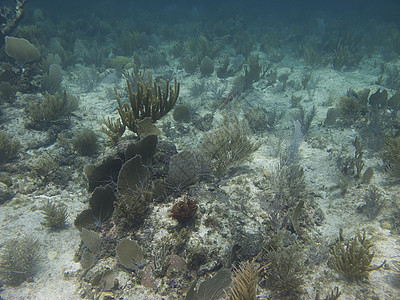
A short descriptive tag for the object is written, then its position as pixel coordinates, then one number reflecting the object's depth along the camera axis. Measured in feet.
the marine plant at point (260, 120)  20.97
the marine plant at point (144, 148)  11.10
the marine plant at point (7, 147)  15.78
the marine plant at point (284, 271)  8.57
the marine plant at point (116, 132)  14.03
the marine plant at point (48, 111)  19.34
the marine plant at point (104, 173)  11.44
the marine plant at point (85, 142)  16.84
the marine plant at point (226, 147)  13.57
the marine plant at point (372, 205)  12.34
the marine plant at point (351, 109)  22.08
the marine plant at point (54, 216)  12.36
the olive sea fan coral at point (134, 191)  9.84
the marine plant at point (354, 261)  9.04
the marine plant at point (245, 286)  7.38
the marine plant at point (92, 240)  9.55
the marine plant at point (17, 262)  10.01
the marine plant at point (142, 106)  13.05
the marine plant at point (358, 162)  15.11
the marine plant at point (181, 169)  10.91
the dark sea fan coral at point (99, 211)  10.47
